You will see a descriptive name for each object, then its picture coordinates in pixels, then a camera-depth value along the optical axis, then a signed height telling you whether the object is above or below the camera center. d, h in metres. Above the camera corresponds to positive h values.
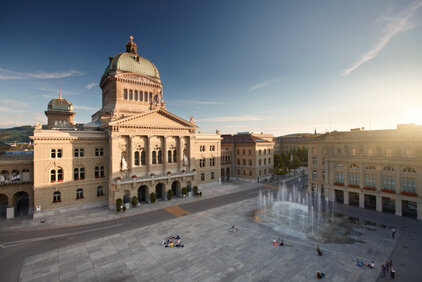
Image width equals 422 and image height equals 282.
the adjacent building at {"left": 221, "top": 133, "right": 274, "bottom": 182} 66.81 -5.69
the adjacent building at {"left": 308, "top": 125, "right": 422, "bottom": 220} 34.91 -5.68
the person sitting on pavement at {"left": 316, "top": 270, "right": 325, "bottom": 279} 19.48 -12.87
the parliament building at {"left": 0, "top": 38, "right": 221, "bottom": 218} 37.50 -2.02
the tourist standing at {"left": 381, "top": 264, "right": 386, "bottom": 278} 20.00 -12.90
